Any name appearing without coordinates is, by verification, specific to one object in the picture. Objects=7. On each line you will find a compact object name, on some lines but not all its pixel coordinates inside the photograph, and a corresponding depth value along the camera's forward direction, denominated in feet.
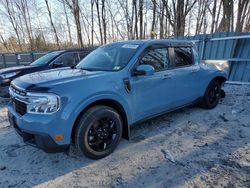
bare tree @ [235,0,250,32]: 50.57
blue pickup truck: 8.14
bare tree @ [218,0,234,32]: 46.18
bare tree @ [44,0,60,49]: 69.52
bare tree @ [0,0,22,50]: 72.18
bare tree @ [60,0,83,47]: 66.44
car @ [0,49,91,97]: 18.70
